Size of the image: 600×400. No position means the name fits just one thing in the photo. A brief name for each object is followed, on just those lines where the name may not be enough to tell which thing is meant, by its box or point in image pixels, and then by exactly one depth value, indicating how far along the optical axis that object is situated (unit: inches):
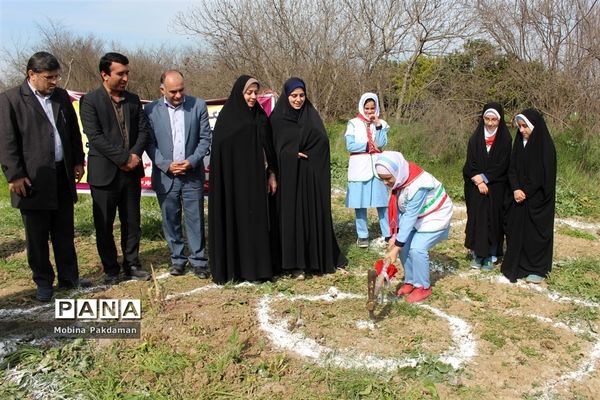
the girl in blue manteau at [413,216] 152.9
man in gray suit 177.2
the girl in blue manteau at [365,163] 225.6
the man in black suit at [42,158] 154.1
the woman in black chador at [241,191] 176.4
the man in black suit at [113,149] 167.0
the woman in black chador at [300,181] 185.3
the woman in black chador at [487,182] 190.4
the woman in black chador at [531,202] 178.9
